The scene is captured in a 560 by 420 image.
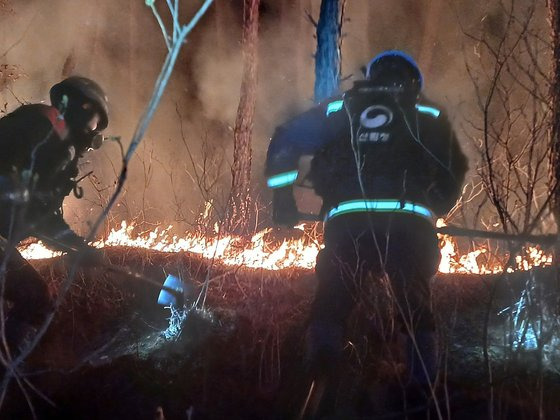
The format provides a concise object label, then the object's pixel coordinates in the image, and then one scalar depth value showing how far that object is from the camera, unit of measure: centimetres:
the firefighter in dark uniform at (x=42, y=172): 395
